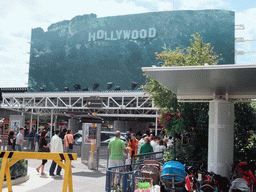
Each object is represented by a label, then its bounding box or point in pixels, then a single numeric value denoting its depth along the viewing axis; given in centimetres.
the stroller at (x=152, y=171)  874
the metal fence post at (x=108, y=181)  756
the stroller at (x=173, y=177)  752
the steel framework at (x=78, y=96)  3067
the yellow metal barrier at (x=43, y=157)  785
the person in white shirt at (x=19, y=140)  1601
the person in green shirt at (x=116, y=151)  1091
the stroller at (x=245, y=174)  830
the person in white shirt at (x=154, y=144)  1394
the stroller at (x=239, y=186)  732
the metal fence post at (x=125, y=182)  757
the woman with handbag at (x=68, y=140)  1689
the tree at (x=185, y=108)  1271
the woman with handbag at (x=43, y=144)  1323
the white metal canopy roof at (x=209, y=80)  722
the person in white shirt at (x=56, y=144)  1280
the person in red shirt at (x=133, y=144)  1443
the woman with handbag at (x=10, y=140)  1562
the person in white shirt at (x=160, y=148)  1357
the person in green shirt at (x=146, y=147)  1244
